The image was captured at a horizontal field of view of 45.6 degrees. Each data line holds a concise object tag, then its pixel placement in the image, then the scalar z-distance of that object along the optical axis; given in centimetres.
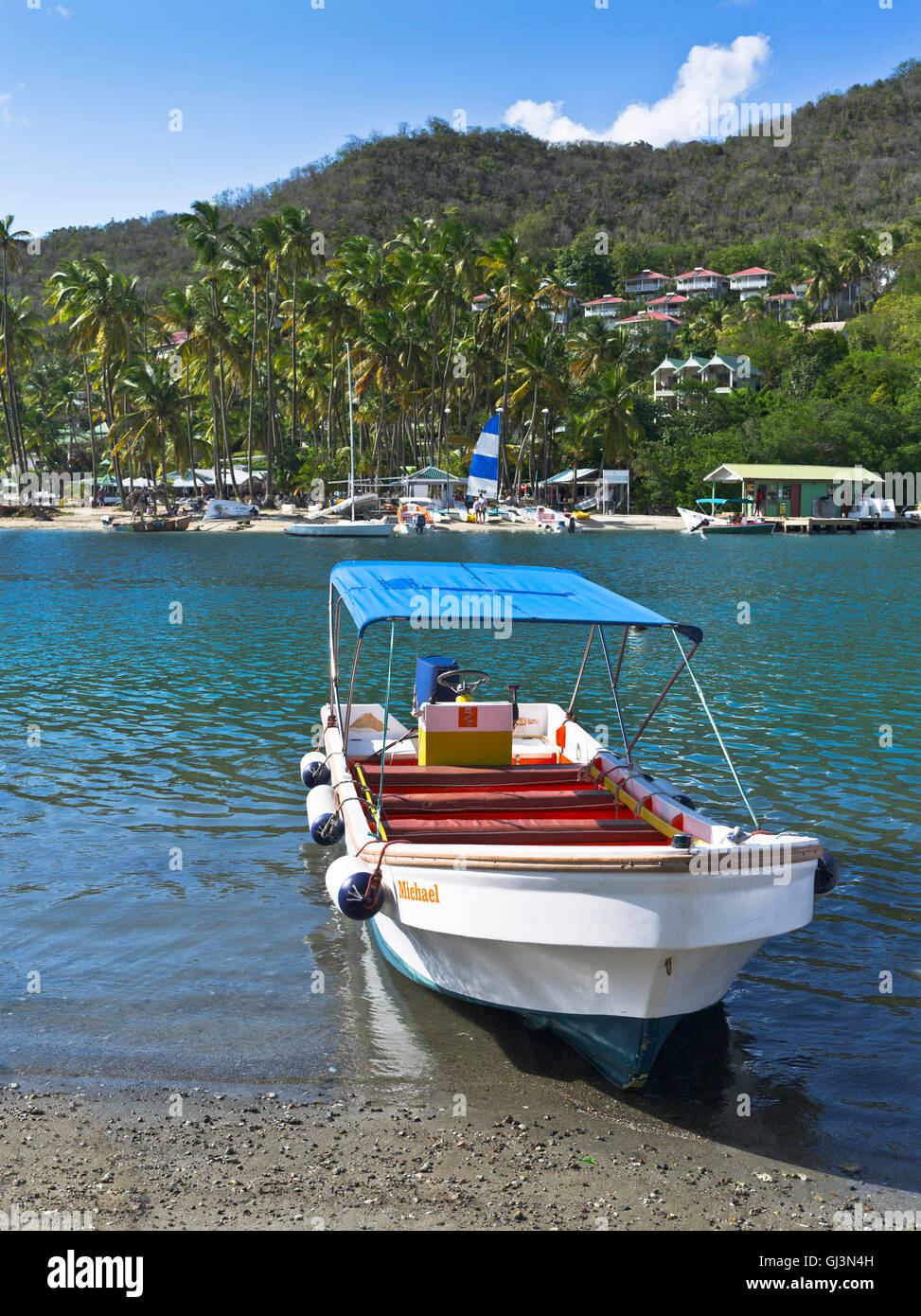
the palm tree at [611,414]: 9244
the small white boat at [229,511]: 8500
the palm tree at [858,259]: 13925
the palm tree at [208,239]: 8281
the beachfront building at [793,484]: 9206
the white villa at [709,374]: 11294
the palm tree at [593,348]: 9806
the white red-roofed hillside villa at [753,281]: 16038
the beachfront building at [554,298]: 9200
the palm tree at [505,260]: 8706
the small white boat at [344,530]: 7406
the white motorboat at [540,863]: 755
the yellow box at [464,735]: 1240
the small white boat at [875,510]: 9356
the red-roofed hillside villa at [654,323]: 13462
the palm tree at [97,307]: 8419
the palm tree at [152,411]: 8212
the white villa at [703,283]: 16400
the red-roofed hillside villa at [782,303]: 14688
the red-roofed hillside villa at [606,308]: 15912
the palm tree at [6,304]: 8344
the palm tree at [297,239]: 8275
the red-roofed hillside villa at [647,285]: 17088
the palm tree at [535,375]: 8994
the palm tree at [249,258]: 8331
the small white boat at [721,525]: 8512
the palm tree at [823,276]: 13825
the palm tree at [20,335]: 9212
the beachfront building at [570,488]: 9800
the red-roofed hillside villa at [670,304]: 15838
